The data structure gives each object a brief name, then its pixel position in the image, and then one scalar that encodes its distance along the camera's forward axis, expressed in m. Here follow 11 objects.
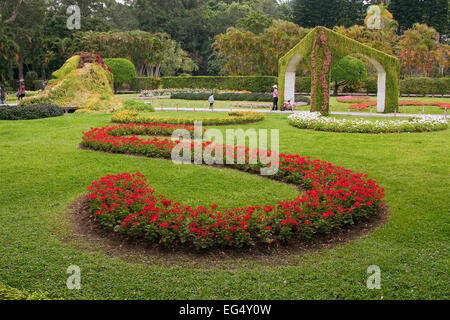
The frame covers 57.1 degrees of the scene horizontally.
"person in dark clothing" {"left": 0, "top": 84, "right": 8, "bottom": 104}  27.24
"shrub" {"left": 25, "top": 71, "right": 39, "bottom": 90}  46.34
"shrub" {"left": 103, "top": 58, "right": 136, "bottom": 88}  39.50
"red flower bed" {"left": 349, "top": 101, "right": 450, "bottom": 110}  22.86
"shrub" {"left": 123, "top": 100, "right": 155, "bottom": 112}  21.27
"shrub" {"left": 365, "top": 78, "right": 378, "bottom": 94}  37.91
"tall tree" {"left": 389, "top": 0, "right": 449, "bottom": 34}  49.38
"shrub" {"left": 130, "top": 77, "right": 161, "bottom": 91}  43.22
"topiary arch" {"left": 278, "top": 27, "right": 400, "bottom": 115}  18.94
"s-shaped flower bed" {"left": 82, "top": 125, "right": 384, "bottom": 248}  5.30
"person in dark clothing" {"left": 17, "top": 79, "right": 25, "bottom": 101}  25.48
